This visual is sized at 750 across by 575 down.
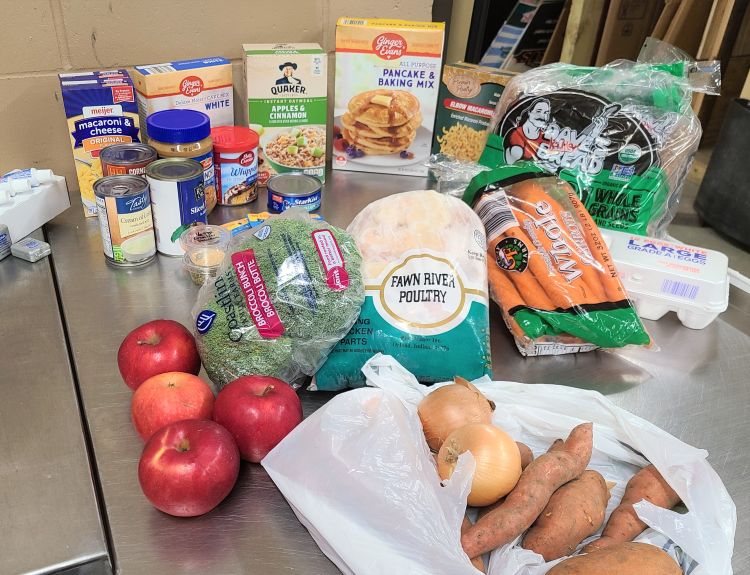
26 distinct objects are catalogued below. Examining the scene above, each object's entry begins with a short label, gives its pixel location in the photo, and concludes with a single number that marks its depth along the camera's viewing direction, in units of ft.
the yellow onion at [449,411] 2.43
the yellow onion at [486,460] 2.19
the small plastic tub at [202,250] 3.54
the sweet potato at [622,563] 1.92
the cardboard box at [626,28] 6.12
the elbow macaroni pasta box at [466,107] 4.55
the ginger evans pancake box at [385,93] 4.37
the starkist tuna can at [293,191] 4.09
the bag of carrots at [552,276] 3.21
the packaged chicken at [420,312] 2.88
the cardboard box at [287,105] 4.20
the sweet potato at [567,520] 2.11
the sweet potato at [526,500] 2.10
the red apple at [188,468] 2.16
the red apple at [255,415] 2.40
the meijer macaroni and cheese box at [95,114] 3.72
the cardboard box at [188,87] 3.94
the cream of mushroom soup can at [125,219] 3.42
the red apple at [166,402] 2.46
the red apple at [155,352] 2.67
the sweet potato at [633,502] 2.18
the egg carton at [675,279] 3.42
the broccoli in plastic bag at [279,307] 2.70
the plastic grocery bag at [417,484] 2.03
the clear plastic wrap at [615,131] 3.92
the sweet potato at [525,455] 2.35
